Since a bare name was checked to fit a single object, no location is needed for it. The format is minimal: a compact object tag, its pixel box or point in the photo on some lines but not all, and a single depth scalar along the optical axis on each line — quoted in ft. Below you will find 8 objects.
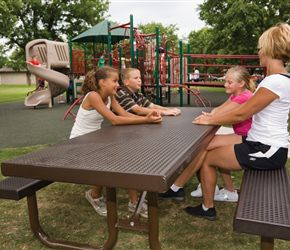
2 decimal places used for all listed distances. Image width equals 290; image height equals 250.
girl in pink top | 9.50
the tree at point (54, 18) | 97.83
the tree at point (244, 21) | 66.85
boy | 10.44
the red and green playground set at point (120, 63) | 32.63
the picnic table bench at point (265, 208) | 4.65
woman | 6.77
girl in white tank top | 8.45
